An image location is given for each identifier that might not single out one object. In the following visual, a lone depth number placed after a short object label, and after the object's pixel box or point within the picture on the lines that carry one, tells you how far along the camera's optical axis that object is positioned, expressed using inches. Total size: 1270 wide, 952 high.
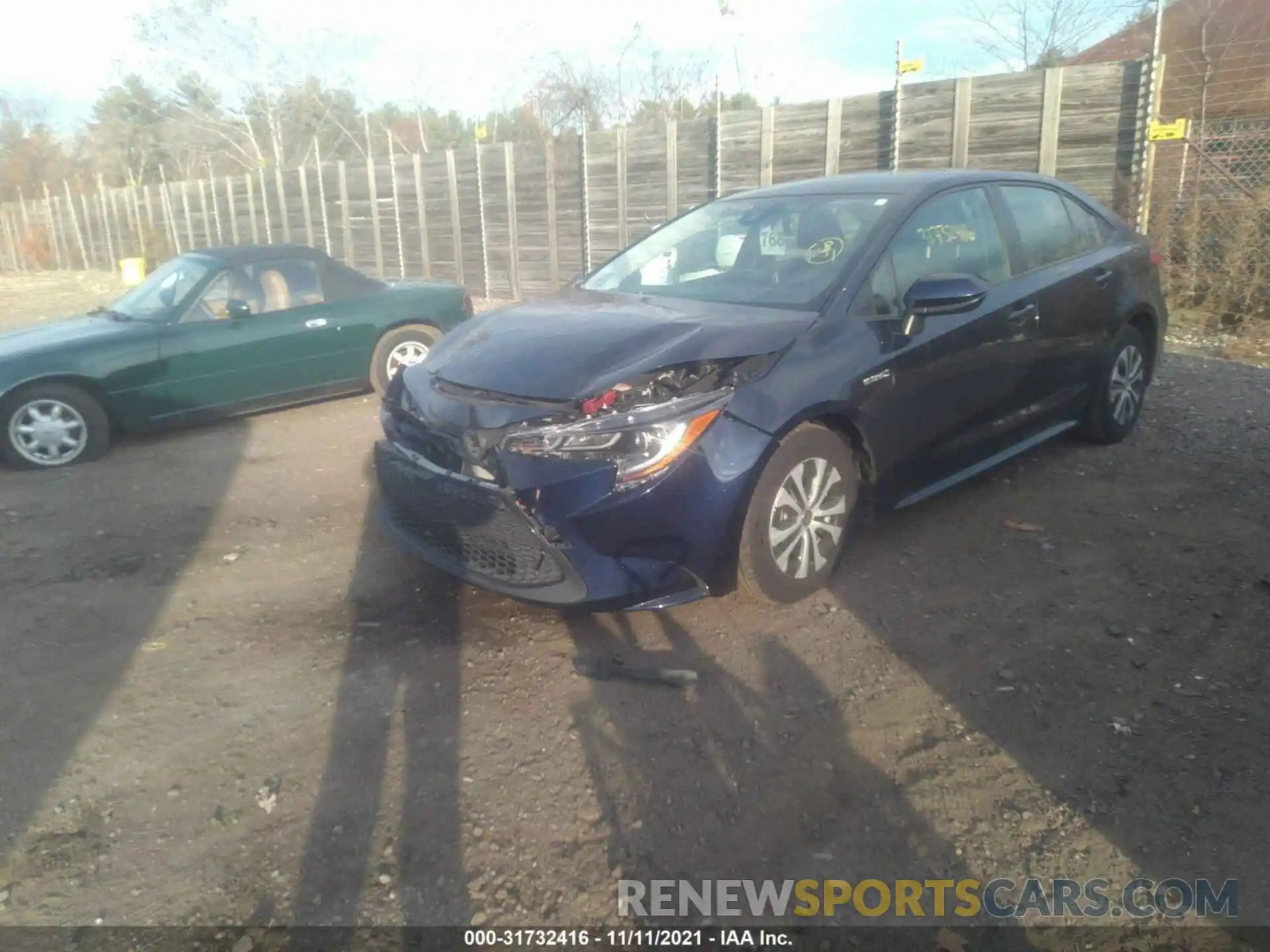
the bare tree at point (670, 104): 799.7
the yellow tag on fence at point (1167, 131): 354.3
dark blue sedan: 135.6
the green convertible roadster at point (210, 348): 255.3
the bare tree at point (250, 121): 1318.9
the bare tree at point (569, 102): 852.0
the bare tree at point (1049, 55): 601.0
